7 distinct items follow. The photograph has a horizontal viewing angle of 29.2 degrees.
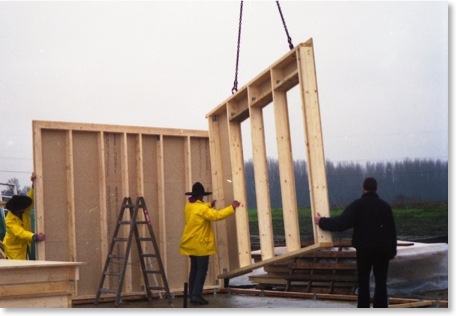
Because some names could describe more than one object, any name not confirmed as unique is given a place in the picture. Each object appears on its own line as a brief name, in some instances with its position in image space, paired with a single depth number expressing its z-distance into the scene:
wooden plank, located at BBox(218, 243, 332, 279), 9.36
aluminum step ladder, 11.11
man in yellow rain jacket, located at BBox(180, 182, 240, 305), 10.81
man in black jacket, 8.99
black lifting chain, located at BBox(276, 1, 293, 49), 9.82
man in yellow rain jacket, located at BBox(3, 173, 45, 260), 10.67
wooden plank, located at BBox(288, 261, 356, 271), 11.60
